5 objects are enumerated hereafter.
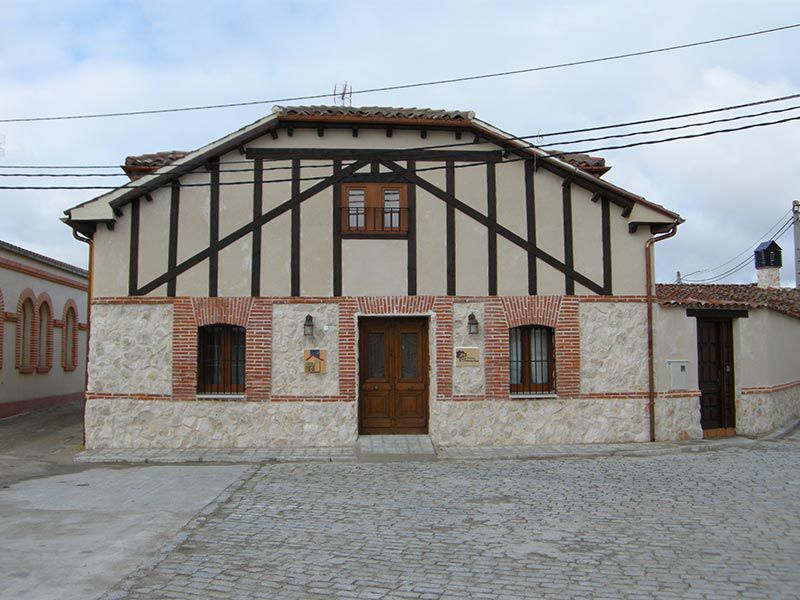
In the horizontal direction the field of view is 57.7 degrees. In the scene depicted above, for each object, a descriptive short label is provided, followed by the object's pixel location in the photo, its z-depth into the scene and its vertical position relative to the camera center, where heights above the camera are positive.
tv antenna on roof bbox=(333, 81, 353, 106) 15.61 +5.46
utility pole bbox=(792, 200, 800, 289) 26.27 +4.05
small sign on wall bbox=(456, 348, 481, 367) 13.71 -0.15
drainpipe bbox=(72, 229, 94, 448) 13.67 +1.97
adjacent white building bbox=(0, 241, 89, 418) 19.17 +0.57
